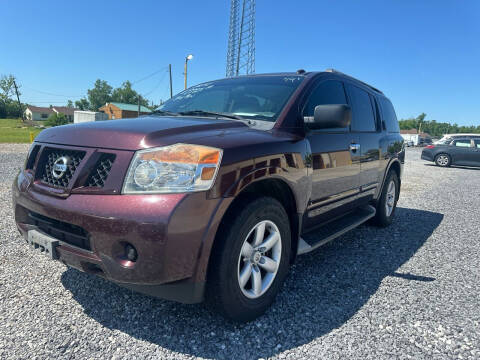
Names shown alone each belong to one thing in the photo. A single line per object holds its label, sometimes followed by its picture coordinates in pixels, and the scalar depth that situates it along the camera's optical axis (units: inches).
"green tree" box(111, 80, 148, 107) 3833.7
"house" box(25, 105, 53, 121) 3895.2
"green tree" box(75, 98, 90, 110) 3913.1
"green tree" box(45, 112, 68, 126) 2069.4
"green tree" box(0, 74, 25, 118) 3152.1
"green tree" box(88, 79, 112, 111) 3848.4
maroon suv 68.3
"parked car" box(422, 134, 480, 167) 640.4
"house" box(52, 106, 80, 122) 3831.2
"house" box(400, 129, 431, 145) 2317.2
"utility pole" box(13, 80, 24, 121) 2951.3
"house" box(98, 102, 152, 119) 2521.7
